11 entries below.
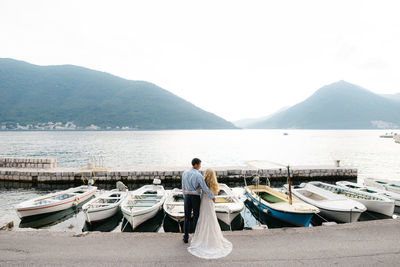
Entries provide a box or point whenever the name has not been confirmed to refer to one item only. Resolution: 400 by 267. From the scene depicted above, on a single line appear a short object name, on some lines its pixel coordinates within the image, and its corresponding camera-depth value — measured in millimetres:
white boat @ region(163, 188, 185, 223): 9109
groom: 5273
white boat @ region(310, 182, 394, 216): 10884
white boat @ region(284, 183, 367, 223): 9625
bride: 5324
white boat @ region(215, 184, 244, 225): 9484
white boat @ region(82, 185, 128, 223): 10305
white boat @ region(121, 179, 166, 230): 9404
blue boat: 9133
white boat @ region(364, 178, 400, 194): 14280
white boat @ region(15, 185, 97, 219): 11020
